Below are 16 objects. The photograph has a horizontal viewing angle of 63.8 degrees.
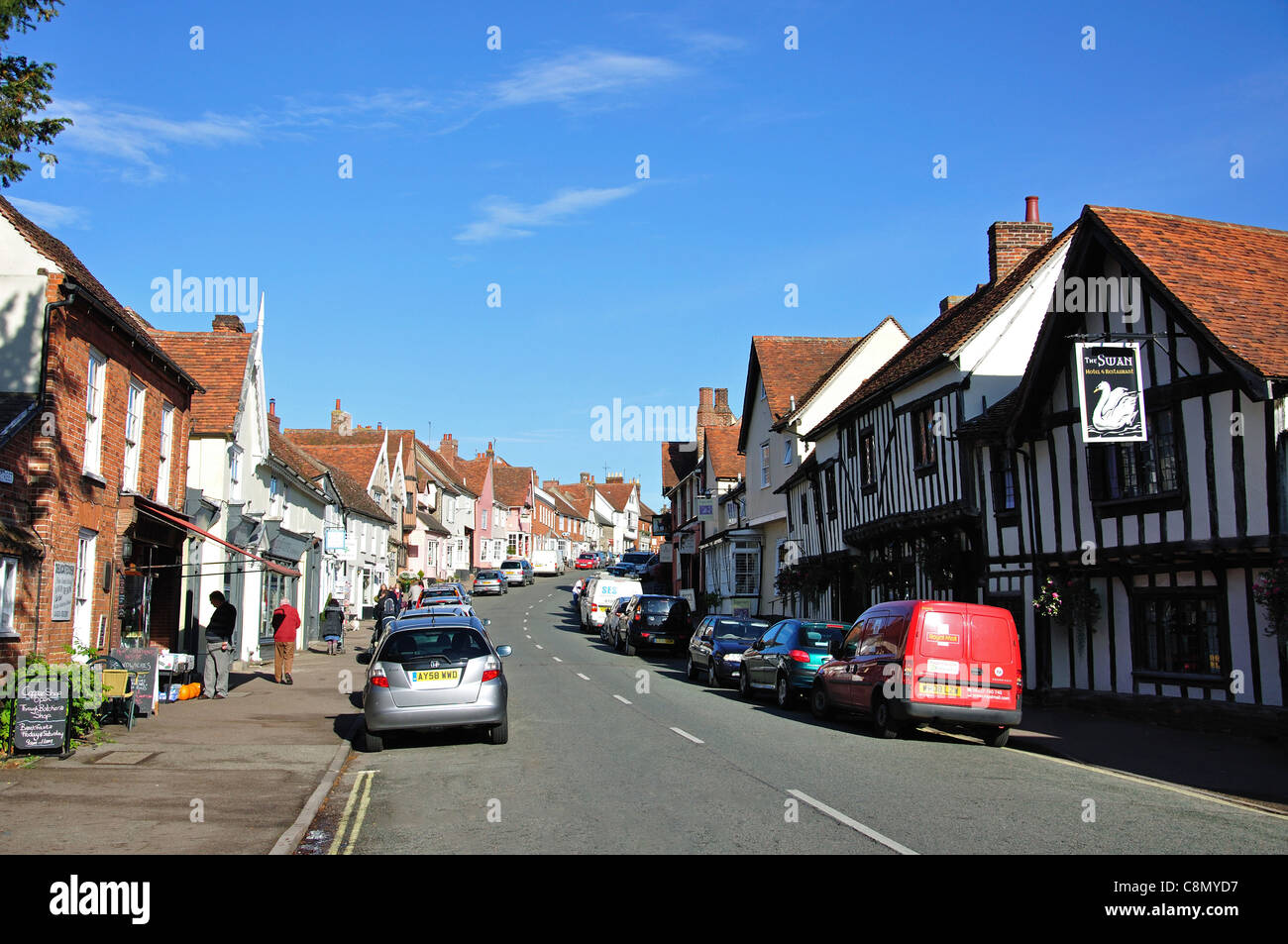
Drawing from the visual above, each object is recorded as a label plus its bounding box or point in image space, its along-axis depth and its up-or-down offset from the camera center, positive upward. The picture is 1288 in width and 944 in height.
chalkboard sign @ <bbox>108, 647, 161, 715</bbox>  14.64 -1.14
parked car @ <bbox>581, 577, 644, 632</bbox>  41.41 -0.18
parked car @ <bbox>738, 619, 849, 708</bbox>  18.02 -1.22
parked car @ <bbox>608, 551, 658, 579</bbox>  62.81 +1.57
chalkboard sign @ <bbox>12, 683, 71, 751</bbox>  11.31 -1.40
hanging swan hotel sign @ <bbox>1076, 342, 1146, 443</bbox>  15.02 +2.83
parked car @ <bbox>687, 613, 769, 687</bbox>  22.38 -1.25
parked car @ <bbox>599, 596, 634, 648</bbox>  33.69 -0.98
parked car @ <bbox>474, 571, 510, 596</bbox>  60.62 +0.45
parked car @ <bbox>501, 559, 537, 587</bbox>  70.75 +1.27
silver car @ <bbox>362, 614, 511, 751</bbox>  12.52 -1.17
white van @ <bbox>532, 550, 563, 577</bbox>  90.19 +2.29
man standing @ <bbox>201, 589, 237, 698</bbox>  18.33 -1.04
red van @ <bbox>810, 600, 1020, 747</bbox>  13.73 -1.05
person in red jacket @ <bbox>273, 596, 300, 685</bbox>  21.50 -1.04
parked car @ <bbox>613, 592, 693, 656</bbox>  31.19 -1.06
